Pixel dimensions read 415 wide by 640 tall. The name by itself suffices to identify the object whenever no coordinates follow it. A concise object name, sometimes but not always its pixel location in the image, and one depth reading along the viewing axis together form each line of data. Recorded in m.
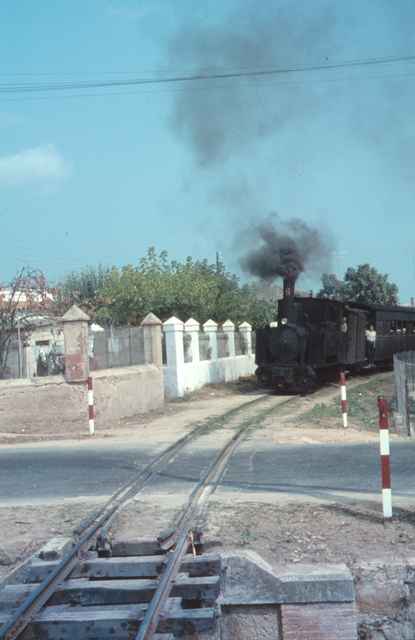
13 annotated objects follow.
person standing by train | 29.88
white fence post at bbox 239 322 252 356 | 34.91
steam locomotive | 24.61
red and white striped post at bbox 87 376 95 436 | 15.89
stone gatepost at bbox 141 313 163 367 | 22.09
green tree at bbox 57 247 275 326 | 33.38
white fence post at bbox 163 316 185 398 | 24.83
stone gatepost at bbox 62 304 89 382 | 17.72
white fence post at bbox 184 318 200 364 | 26.66
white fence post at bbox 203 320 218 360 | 29.44
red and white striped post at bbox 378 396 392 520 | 7.80
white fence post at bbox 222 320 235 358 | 32.06
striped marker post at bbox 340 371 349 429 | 16.11
